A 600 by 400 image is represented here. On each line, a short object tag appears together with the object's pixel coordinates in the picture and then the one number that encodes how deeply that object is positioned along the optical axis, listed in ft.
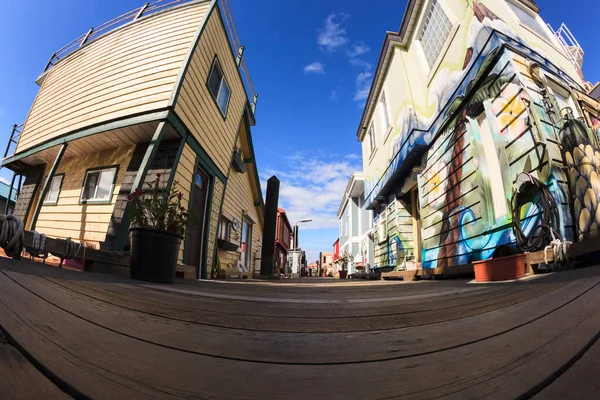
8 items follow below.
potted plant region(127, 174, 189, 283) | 8.81
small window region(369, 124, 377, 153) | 30.89
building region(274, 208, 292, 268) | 53.07
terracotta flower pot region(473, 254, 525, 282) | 8.38
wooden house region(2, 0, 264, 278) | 14.19
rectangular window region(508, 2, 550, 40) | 15.82
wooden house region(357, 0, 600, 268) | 9.44
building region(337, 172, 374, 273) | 47.30
